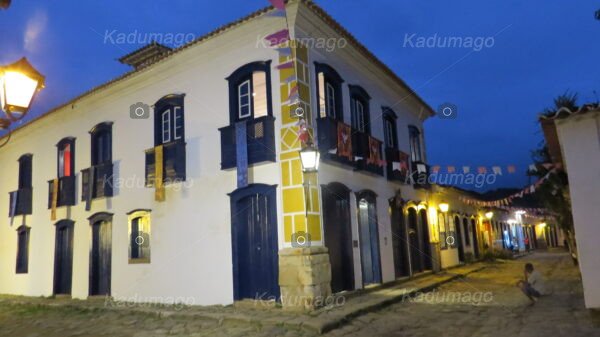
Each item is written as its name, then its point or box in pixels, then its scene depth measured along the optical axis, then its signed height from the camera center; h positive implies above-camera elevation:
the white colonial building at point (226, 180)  10.41 +1.79
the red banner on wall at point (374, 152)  13.06 +2.47
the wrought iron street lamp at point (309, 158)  9.56 +1.71
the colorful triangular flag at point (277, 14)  10.36 +5.23
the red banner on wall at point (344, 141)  11.27 +2.46
